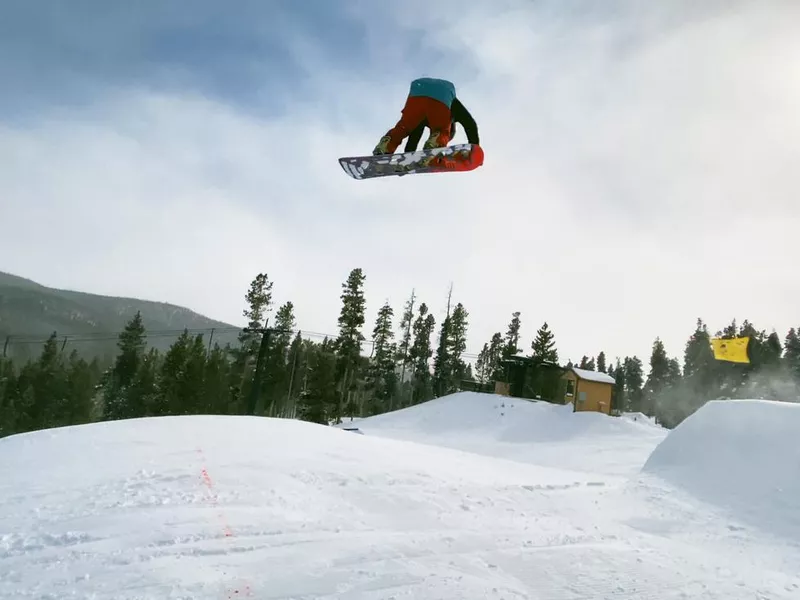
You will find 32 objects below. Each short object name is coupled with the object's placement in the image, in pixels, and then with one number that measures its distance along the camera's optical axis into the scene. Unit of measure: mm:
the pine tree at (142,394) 40853
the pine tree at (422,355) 59956
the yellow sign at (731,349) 28439
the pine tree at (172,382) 38156
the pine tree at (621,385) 75000
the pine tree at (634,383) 80188
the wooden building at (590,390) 31672
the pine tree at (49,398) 47062
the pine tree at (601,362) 94312
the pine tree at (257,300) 44656
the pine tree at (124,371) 42812
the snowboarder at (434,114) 6582
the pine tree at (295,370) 53281
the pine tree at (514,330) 65812
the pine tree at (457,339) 58875
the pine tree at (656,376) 74631
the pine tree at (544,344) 54750
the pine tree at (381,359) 52281
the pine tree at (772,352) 54919
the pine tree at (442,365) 54375
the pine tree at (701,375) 60000
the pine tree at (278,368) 44281
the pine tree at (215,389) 41406
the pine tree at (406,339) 62719
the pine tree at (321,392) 38478
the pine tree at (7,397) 45781
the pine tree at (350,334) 41188
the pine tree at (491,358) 66144
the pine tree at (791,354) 45438
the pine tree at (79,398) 47688
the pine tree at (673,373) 73888
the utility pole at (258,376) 27031
